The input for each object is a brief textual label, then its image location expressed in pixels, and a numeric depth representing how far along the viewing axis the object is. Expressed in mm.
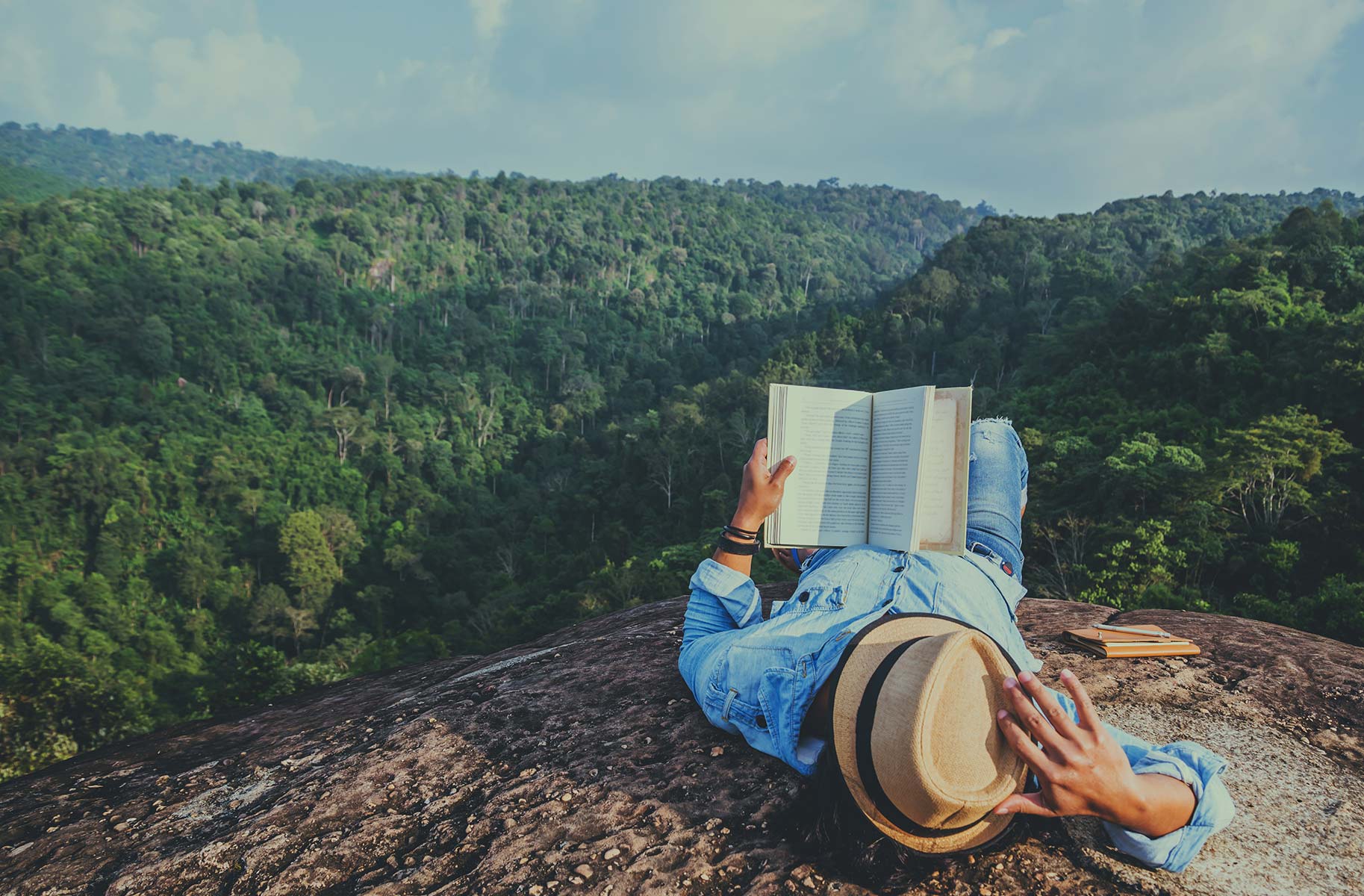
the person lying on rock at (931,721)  1334
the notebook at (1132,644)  2893
